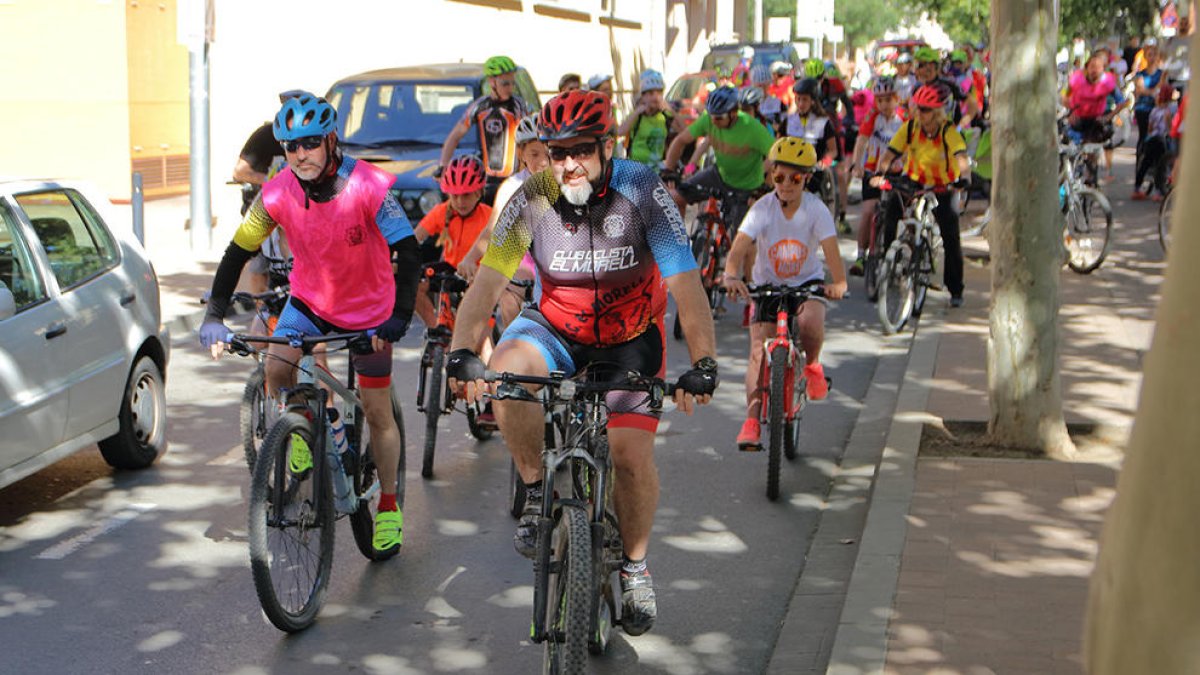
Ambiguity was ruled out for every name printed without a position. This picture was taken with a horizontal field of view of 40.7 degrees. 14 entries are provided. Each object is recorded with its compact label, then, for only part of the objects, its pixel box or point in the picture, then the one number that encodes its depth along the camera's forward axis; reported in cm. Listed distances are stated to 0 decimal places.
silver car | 715
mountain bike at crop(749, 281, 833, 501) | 791
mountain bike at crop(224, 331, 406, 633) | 564
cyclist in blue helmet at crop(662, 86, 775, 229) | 1294
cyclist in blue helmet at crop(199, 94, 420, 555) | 611
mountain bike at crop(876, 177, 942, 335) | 1279
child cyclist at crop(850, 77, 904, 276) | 1488
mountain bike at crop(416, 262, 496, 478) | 827
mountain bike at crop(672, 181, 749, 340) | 1299
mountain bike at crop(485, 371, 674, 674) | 466
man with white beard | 518
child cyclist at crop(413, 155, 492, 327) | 864
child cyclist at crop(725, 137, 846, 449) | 845
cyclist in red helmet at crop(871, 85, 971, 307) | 1292
